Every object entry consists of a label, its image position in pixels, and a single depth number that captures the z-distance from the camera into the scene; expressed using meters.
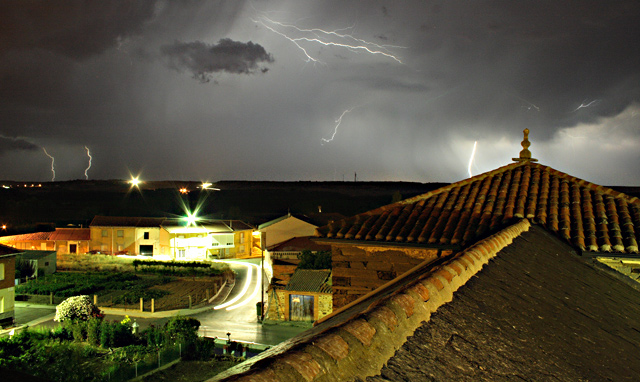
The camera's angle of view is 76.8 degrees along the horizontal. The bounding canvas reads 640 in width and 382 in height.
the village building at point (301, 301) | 23.12
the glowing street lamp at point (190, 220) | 48.88
